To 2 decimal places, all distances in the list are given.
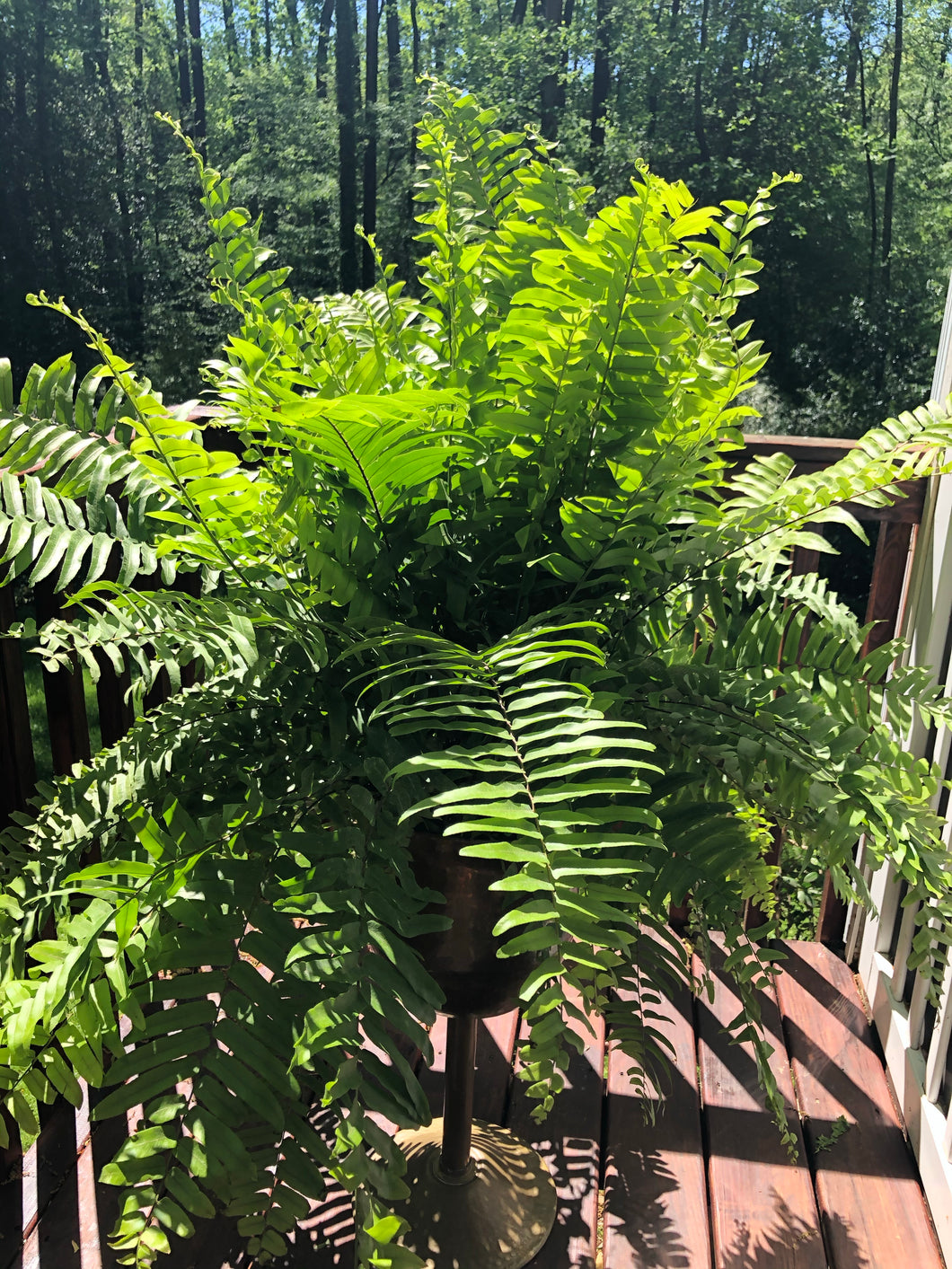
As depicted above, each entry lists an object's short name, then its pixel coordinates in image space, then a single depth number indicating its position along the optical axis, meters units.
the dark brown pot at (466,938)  0.72
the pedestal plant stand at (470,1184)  1.09
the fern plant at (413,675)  0.52
